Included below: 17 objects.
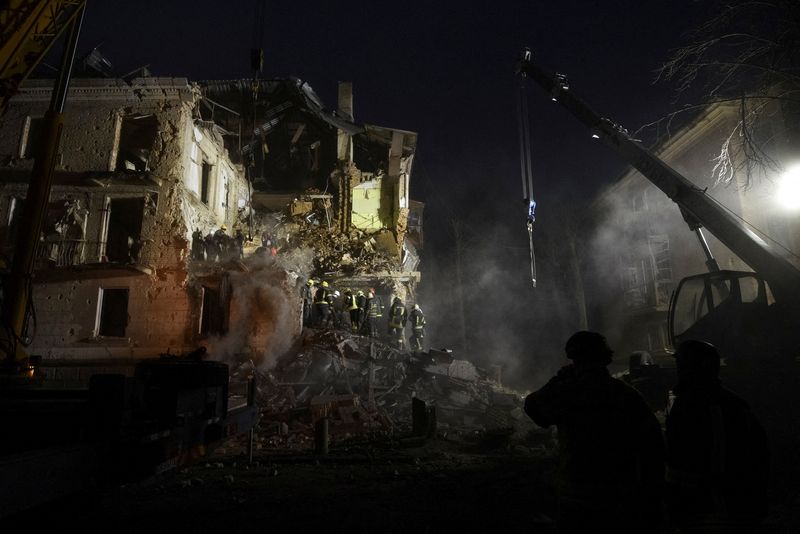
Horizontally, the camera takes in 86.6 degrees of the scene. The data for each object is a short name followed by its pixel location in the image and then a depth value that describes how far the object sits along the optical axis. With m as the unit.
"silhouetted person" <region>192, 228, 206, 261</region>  18.69
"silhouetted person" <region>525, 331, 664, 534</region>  2.47
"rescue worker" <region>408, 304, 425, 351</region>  20.50
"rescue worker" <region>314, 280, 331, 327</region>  18.08
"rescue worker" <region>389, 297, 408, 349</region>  19.50
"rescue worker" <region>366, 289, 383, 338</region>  19.72
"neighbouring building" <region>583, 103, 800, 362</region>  16.02
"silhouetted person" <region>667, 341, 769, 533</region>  2.53
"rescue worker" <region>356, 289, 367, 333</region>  19.53
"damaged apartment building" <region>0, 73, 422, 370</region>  17.08
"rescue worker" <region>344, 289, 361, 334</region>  19.15
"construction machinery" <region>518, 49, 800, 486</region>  6.62
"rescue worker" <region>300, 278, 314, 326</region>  19.06
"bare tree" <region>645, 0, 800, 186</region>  6.62
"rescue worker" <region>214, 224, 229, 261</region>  18.77
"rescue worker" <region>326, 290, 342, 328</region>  18.48
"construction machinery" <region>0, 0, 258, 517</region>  2.55
